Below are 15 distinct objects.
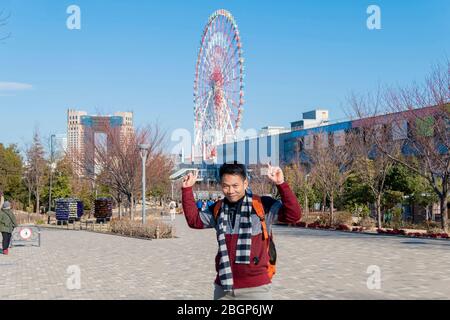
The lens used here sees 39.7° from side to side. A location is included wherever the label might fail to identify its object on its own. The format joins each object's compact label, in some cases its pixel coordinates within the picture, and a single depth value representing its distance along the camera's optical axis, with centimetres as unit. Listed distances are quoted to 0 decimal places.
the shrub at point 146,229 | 2417
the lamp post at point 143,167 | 2486
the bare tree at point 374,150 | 2972
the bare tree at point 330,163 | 3416
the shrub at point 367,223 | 2952
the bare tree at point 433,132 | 2412
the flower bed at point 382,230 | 2355
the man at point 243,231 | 462
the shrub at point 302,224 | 3341
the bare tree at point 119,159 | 3409
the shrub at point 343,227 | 2990
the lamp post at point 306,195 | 3851
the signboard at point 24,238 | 2064
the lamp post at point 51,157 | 5043
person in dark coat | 1777
